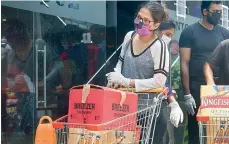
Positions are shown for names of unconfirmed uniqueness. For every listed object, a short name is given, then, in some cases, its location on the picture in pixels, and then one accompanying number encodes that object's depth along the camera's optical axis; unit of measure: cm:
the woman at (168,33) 650
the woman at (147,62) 481
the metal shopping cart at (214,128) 429
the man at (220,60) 534
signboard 628
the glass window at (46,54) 609
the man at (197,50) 623
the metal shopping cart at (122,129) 414
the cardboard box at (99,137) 412
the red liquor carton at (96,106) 424
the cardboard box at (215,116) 429
